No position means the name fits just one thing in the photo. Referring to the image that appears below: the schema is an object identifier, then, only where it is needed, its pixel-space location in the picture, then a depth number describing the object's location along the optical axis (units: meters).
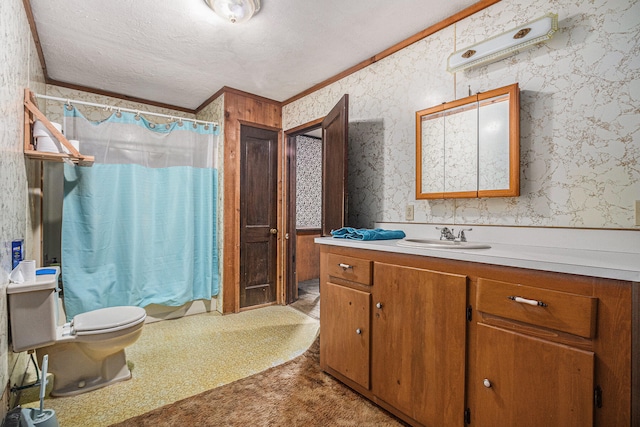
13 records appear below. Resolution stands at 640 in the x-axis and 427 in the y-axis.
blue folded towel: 1.84
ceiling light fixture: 1.82
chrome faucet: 1.75
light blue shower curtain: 2.54
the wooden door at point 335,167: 2.26
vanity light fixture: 1.51
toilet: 1.56
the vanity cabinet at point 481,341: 0.93
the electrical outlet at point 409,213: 2.17
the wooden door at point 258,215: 3.34
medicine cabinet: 1.65
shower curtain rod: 2.32
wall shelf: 1.84
